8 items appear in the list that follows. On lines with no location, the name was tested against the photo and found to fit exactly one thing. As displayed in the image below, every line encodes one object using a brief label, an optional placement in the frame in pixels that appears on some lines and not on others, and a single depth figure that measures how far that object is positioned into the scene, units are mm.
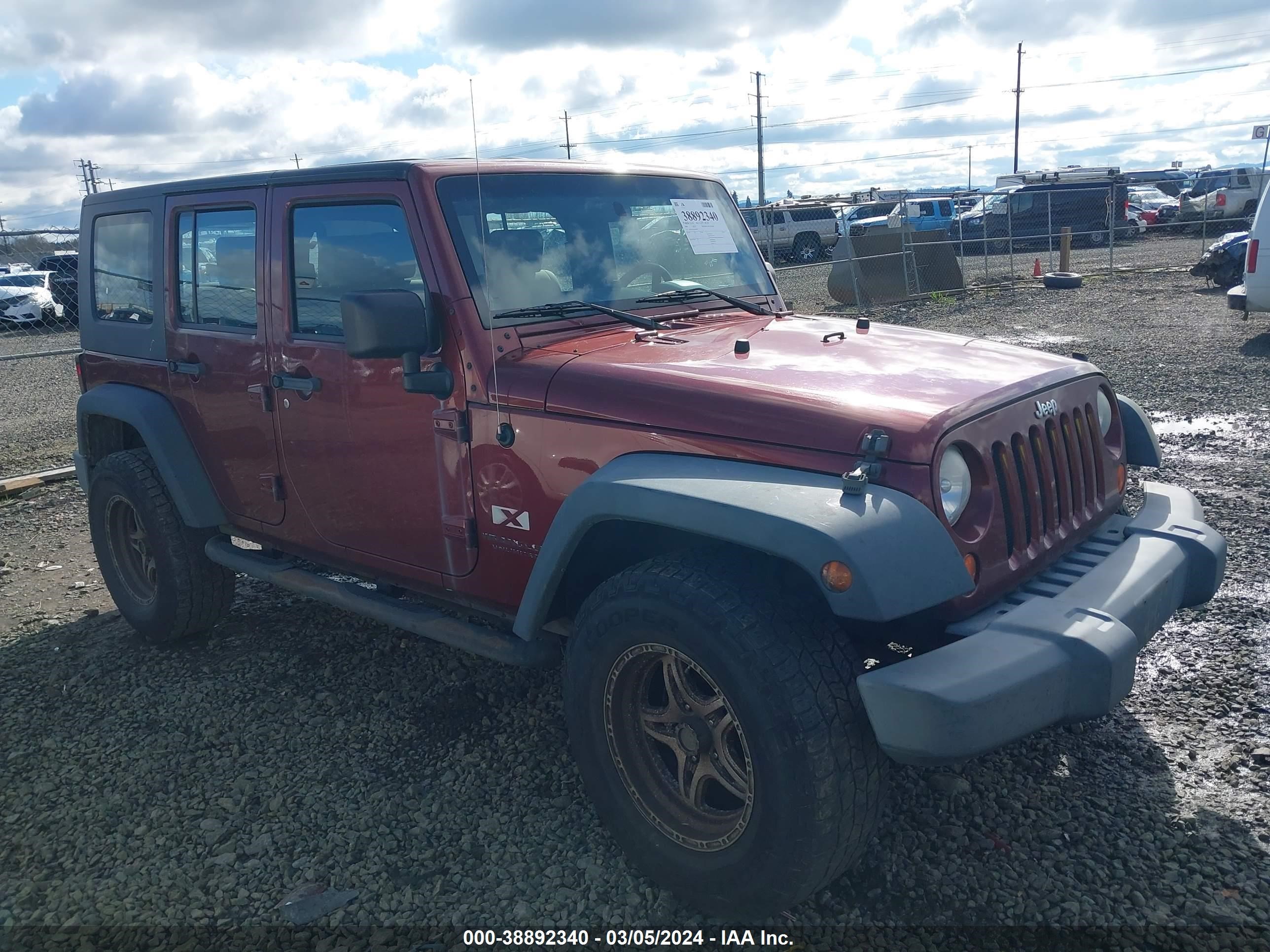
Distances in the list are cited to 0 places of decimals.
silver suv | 29984
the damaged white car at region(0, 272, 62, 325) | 18031
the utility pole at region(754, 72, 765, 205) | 52772
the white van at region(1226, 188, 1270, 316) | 10398
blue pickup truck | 27891
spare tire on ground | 17828
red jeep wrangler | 2389
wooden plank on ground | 7391
